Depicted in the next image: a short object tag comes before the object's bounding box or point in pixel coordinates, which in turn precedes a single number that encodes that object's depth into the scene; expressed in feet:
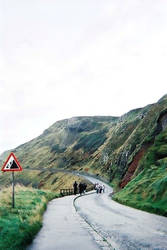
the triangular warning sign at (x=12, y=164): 47.06
